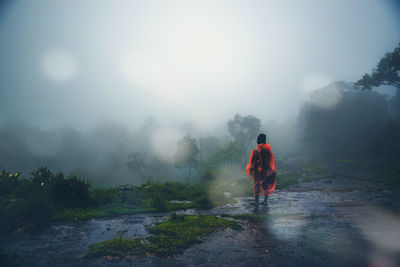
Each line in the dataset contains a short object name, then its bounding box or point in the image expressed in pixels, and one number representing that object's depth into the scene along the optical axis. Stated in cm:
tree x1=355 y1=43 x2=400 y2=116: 2708
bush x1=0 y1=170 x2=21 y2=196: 866
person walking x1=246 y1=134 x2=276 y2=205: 793
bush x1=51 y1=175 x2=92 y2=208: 762
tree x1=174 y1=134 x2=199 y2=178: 4697
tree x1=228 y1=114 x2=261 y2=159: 6800
